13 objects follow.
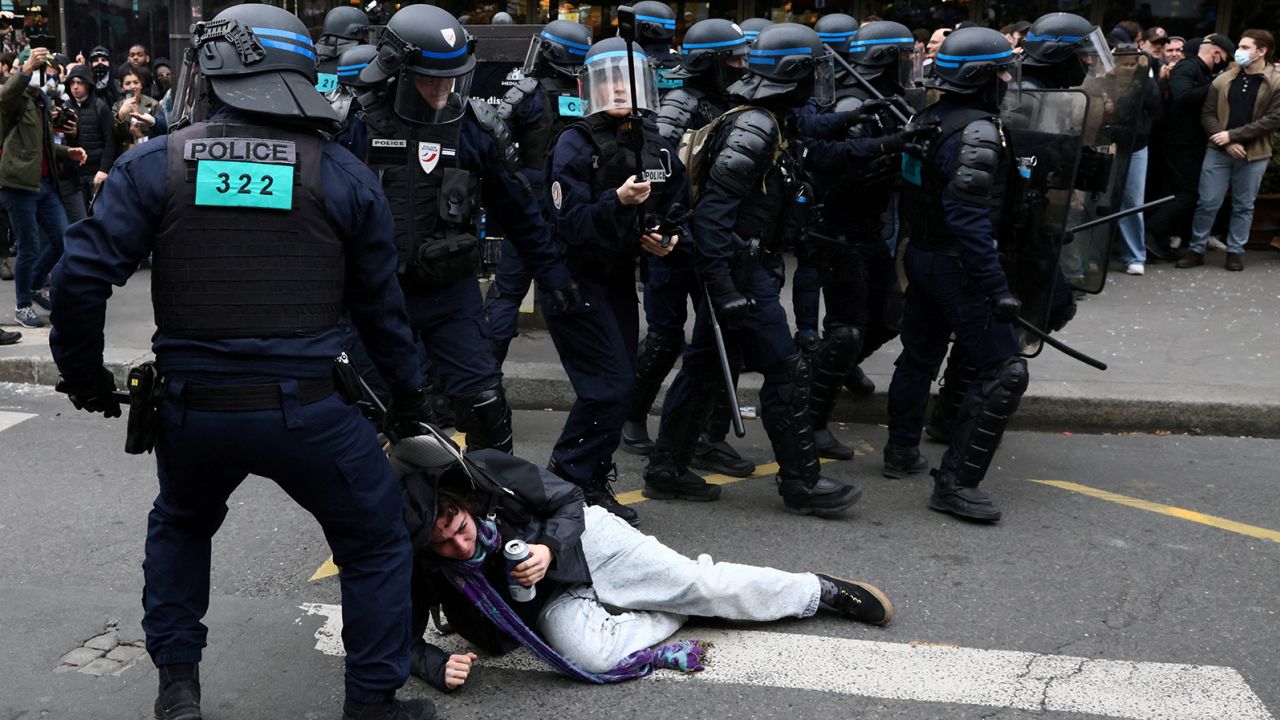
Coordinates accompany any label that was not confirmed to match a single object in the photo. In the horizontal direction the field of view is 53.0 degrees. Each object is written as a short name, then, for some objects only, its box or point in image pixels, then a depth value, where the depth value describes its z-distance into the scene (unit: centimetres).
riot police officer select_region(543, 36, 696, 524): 479
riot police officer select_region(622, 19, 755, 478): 566
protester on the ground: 351
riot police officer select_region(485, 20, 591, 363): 649
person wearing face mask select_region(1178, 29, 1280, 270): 984
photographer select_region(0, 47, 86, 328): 825
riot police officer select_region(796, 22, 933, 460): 600
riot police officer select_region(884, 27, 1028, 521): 501
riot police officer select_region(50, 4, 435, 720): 300
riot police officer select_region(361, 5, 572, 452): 454
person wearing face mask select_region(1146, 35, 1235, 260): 1023
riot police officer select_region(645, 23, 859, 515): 495
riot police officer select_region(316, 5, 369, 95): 806
